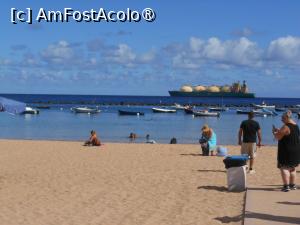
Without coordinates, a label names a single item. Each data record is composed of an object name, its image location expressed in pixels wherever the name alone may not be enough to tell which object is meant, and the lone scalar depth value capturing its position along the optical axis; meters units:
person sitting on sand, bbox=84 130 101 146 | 23.12
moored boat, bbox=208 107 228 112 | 86.56
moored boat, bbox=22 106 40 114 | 68.76
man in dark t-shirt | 12.45
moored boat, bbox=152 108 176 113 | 81.25
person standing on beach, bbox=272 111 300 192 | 9.45
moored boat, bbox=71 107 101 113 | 75.44
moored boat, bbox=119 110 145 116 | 71.94
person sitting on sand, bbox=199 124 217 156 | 18.20
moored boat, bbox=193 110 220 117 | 69.69
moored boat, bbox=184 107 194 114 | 76.31
